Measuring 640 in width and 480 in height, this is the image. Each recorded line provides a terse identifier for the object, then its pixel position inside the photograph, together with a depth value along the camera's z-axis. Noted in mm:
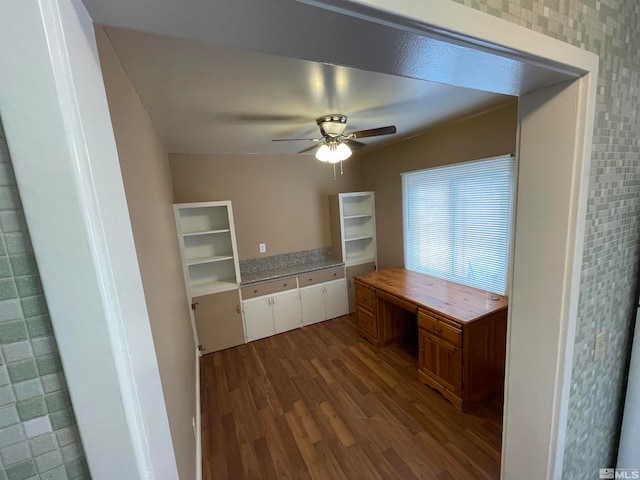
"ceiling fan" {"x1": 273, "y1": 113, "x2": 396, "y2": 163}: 2066
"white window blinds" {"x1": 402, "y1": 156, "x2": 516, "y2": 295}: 2404
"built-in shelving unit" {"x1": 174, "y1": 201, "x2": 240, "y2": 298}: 3203
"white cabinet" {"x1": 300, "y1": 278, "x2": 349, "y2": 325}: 3701
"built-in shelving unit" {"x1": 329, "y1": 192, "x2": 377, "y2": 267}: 3887
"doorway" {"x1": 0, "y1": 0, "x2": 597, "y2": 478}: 343
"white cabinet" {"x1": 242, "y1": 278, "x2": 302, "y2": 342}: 3389
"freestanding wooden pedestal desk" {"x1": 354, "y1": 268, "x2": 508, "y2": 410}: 2102
